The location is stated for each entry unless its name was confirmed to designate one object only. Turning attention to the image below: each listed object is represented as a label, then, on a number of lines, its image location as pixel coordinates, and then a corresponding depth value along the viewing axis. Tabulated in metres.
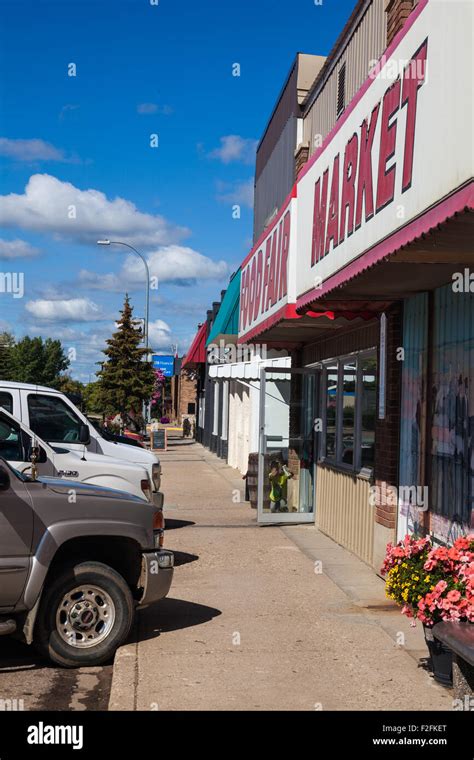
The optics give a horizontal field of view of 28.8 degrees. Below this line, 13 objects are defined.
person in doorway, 14.81
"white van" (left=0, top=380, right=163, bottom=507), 11.52
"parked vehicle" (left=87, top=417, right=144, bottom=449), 14.45
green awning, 25.17
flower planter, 6.25
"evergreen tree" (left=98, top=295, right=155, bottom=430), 43.59
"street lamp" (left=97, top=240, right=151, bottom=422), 36.52
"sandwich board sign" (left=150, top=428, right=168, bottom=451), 35.56
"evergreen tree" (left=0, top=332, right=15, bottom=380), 92.15
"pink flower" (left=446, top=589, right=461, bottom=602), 5.75
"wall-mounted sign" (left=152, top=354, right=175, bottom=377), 64.11
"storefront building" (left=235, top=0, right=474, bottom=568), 5.84
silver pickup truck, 6.59
